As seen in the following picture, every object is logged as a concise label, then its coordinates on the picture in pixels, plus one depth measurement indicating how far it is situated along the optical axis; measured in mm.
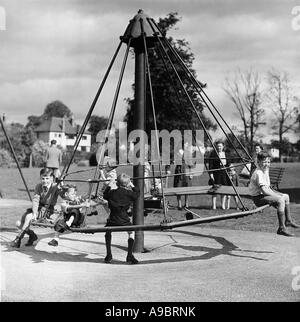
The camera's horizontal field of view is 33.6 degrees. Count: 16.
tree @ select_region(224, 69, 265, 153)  47688
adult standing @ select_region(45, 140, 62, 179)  15523
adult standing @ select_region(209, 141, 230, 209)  13773
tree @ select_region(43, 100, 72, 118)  108288
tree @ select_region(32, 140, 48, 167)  57594
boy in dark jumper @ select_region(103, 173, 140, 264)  7462
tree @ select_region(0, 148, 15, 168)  50881
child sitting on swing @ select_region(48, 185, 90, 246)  8297
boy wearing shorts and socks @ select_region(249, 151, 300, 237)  8117
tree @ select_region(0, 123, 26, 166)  56675
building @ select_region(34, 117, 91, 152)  102875
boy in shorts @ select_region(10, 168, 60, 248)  8805
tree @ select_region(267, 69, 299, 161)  49744
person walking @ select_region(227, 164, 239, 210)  13841
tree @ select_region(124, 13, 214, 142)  34066
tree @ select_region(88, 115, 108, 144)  107769
